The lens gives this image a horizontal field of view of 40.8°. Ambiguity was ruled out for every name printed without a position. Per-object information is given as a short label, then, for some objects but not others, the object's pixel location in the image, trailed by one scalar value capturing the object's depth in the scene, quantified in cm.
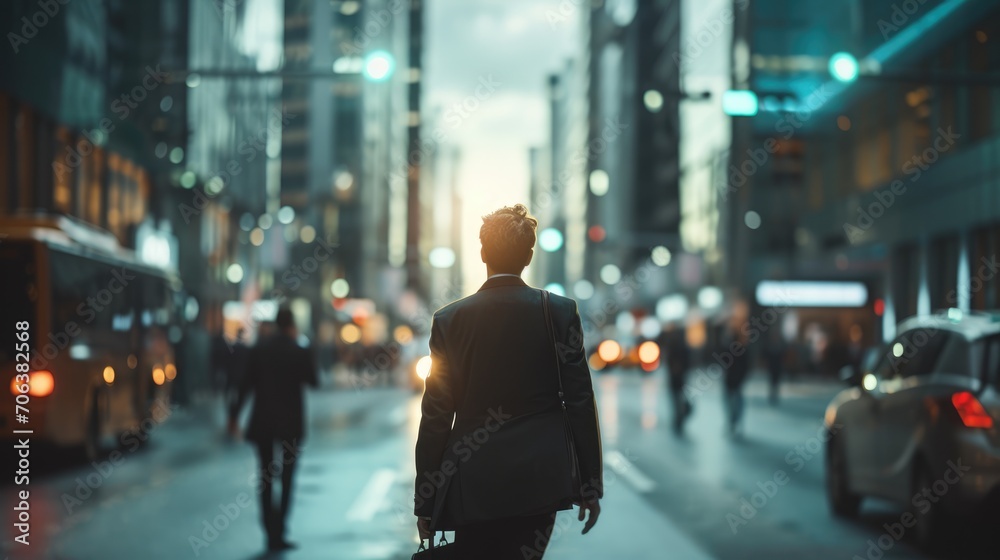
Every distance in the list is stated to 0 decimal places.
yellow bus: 1534
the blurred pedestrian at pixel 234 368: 1078
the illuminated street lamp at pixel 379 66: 1625
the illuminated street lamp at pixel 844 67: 1688
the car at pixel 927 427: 887
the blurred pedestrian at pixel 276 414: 934
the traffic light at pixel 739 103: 1800
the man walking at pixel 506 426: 421
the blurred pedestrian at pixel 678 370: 2297
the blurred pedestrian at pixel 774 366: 3450
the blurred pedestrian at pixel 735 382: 2209
